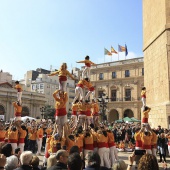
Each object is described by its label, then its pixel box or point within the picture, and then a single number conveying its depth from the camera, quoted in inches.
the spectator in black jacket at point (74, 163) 140.6
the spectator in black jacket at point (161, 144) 447.6
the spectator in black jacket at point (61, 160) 156.5
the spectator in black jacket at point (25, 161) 166.6
